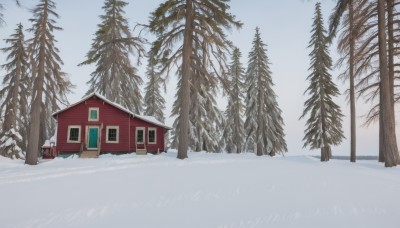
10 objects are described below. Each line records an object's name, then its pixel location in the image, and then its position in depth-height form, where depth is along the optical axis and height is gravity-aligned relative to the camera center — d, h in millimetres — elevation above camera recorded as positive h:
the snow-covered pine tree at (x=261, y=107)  31344 +3287
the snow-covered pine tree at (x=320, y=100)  24031 +3232
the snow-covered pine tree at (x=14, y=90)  27047 +3861
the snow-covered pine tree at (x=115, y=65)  28875 +6905
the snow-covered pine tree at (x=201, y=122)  29592 +1271
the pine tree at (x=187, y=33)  17953 +6642
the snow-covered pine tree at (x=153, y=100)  41469 +4829
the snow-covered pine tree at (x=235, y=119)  37125 +2077
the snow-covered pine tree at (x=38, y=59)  18156 +4826
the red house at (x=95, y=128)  24672 +333
